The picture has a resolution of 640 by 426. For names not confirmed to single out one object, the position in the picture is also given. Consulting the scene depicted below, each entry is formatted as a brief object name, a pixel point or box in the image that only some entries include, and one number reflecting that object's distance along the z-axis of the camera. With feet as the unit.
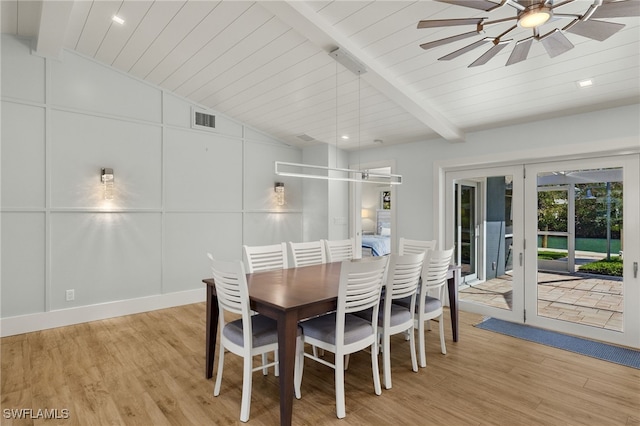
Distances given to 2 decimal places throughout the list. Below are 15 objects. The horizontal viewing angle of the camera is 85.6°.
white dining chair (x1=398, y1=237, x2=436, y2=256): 13.48
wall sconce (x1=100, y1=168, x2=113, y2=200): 13.84
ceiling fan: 5.26
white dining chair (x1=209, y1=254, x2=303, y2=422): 7.47
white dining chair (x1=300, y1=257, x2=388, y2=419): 7.62
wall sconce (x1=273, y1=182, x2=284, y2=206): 19.52
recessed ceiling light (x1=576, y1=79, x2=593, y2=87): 10.10
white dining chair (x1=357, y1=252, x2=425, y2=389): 8.73
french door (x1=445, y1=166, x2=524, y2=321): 14.07
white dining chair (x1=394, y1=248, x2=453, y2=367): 10.01
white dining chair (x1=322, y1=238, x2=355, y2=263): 13.47
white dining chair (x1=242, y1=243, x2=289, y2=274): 11.37
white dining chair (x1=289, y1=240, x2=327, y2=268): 12.63
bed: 21.94
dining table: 6.97
